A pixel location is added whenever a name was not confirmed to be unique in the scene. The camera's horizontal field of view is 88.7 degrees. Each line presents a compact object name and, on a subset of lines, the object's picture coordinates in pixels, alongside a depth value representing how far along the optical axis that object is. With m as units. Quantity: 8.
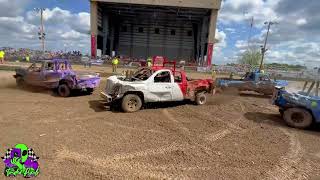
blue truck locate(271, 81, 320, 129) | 5.38
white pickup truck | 6.05
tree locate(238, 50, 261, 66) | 51.35
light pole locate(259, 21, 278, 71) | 28.83
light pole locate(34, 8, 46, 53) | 29.28
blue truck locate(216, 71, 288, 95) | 9.88
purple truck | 7.79
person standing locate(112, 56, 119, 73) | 17.67
